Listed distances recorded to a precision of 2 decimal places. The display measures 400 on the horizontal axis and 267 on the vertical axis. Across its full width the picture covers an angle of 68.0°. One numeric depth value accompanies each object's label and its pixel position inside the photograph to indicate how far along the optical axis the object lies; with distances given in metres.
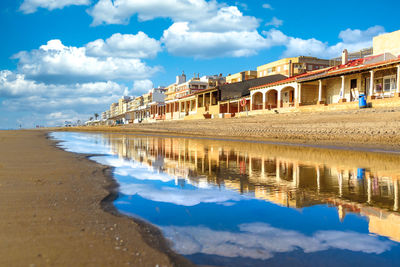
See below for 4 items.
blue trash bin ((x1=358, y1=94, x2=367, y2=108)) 23.00
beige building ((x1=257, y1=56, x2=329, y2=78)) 60.87
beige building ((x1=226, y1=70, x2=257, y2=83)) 70.75
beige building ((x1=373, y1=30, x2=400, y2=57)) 29.91
